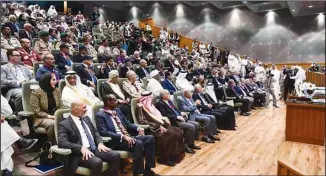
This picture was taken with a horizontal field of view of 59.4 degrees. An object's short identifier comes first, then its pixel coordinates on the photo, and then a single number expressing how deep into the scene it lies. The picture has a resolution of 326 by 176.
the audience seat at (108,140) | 2.18
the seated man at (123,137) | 2.25
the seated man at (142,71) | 4.69
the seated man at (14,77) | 2.49
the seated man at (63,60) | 3.55
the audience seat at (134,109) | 2.75
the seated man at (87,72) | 3.40
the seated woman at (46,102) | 2.25
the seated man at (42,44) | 3.91
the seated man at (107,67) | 3.98
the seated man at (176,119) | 3.10
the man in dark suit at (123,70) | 4.41
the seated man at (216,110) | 3.99
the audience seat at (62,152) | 1.82
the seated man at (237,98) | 5.27
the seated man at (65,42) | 4.27
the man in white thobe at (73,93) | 2.50
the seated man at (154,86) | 3.87
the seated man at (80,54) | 3.89
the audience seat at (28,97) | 2.35
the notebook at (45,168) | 2.02
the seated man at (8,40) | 3.68
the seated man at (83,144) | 1.86
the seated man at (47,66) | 2.75
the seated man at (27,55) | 3.50
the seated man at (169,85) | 4.37
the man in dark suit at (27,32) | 4.59
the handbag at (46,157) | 2.12
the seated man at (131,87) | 3.37
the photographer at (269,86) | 6.21
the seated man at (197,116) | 3.49
